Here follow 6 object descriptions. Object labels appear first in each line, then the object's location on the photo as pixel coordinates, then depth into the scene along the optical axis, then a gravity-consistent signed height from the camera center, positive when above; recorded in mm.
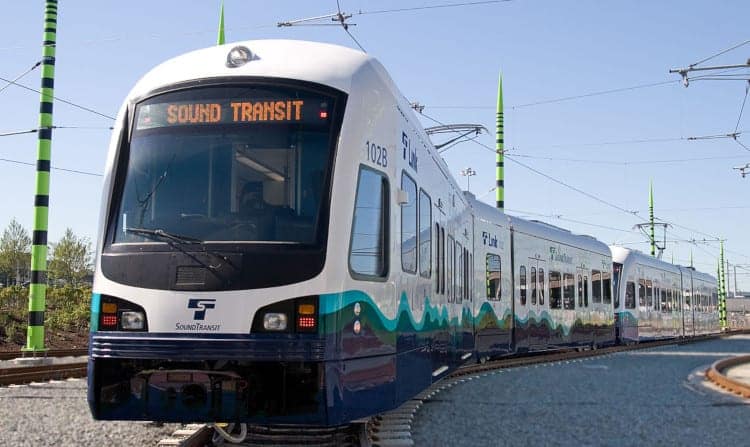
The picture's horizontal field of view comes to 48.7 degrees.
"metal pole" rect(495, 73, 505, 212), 37250 +6212
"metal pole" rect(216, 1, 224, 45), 21766 +7356
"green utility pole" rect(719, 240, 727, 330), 57762 +1955
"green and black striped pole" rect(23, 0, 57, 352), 17438 +2318
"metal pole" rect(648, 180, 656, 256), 50938 +4646
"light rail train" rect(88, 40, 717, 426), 6043 +486
